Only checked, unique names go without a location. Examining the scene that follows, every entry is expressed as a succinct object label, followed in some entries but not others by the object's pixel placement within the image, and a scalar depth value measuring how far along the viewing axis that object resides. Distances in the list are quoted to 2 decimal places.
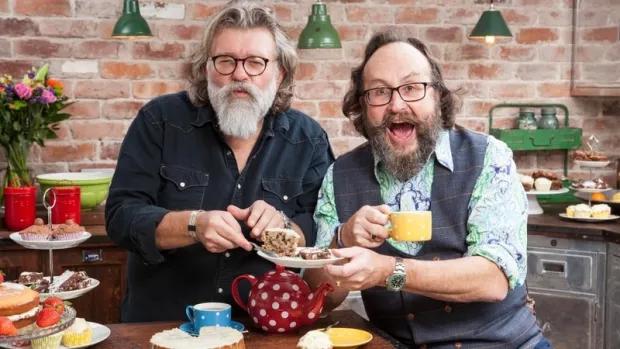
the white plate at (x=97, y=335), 2.07
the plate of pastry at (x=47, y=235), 3.37
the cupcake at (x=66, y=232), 3.43
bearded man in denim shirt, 2.53
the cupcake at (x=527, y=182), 4.34
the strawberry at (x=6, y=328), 1.85
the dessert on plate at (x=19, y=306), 1.92
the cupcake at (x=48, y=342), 2.02
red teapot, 2.22
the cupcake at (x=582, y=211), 4.15
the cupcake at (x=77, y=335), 2.11
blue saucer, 2.23
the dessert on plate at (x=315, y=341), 2.05
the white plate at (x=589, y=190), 4.32
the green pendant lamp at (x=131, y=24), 4.02
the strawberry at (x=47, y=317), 1.92
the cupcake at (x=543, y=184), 4.43
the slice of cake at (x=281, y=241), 2.17
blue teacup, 2.19
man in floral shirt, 2.26
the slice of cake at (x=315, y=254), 2.08
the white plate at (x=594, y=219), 4.13
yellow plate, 2.12
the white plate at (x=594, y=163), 4.41
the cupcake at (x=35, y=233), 3.47
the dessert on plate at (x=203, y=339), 1.95
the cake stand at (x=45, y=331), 1.84
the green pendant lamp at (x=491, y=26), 4.51
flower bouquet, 3.84
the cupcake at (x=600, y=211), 4.18
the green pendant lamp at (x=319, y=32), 4.17
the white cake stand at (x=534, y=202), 4.36
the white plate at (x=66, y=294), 2.38
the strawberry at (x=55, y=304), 1.99
